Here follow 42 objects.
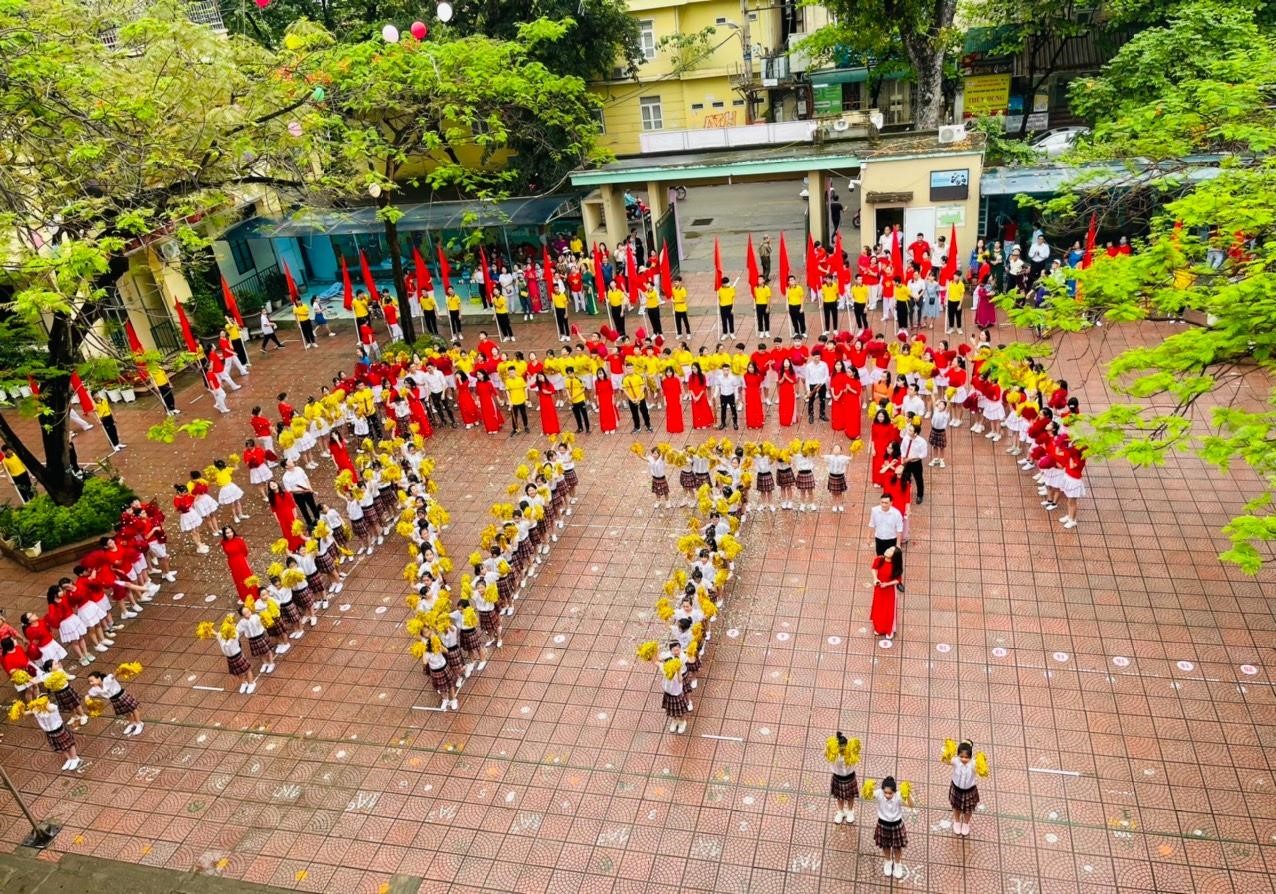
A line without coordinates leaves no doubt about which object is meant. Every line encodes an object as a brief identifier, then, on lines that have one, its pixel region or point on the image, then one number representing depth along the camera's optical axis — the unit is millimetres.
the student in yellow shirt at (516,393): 15008
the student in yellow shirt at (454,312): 19422
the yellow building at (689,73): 27031
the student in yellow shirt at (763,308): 17188
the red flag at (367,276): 19969
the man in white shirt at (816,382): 14086
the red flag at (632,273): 19203
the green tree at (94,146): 10570
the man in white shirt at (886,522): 10148
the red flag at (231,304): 19734
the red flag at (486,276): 19766
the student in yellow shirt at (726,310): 17500
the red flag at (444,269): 20031
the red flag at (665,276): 19141
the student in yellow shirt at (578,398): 14862
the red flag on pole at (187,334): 17938
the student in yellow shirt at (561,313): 18859
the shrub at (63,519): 13672
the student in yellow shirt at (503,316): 18844
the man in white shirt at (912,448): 11531
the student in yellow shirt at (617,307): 18188
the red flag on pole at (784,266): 18000
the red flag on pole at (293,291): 20828
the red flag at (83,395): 15555
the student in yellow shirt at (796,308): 16828
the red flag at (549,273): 19172
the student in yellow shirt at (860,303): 16938
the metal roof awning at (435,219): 21930
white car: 23719
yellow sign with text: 27547
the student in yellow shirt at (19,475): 14352
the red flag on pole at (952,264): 16562
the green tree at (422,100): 16766
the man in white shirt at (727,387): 14336
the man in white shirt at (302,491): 12938
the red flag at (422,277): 19969
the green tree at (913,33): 20531
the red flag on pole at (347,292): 19766
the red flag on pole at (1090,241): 15559
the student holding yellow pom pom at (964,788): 7223
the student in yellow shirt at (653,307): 17922
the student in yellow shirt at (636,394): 14492
